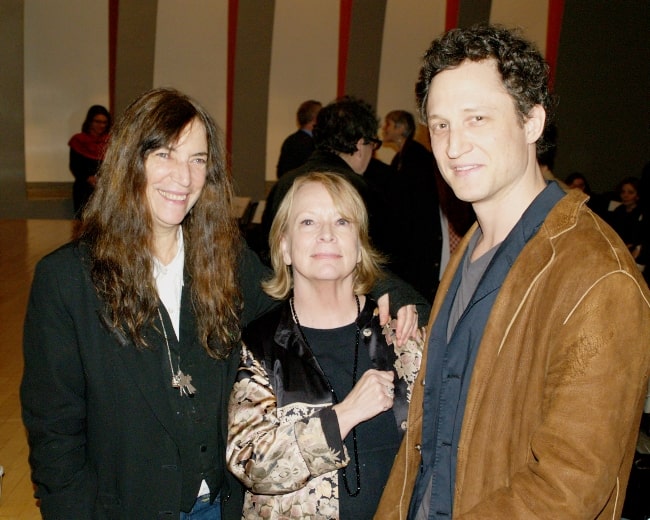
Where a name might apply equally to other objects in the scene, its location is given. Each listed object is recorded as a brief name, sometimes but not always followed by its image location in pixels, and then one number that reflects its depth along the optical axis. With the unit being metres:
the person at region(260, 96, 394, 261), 3.93
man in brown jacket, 1.26
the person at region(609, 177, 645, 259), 6.73
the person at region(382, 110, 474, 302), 4.46
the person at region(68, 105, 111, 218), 9.65
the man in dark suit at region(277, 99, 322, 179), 7.52
